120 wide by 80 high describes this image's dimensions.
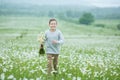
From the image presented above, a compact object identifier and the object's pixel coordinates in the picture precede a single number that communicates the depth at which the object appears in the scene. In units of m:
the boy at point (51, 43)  9.89
